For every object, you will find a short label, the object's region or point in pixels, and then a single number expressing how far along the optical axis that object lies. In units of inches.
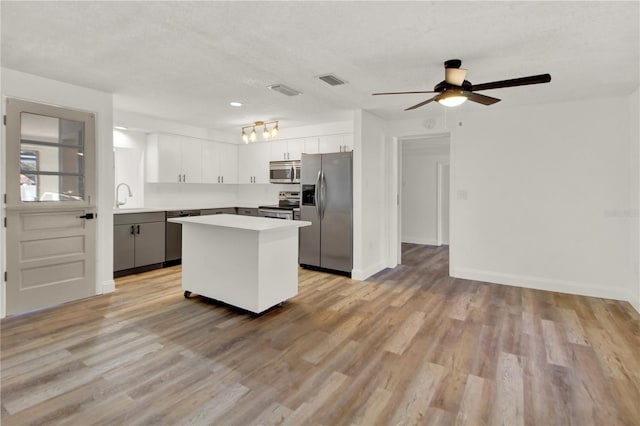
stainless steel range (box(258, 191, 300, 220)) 222.4
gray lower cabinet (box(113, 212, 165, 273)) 184.1
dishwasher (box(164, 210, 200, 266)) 208.5
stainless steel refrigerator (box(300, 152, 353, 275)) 191.6
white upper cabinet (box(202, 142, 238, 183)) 249.5
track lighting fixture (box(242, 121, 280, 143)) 187.8
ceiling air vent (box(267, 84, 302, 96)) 142.6
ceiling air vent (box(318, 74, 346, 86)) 130.3
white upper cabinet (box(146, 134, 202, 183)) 219.8
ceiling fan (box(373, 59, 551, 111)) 102.3
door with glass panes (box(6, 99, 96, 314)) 128.6
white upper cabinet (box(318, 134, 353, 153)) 216.8
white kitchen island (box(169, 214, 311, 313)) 127.8
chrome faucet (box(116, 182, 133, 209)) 217.5
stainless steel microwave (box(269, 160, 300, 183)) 234.4
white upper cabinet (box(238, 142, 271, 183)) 257.1
